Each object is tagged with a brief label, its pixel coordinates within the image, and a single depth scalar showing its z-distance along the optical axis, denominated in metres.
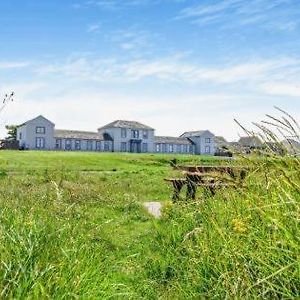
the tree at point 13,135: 78.81
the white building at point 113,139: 80.67
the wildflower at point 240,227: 3.19
